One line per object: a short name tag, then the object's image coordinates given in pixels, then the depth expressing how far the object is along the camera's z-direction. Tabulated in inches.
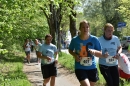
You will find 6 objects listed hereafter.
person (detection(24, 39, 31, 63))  794.2
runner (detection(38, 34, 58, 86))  323.0
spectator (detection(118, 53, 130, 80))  309.5
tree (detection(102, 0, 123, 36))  1983.6
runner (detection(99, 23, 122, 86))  259.1
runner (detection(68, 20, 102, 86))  223.1
